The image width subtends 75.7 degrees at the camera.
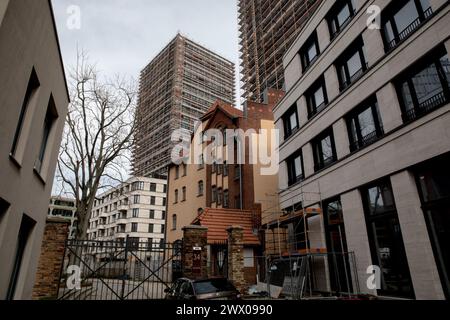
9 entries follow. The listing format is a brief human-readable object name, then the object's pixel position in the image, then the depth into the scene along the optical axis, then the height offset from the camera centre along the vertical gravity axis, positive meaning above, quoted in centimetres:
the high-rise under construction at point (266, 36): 4803 +3967
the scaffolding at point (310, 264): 1213 -1
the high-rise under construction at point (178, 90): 7769 +4723
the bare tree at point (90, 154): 2152 +836
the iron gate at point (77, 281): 1742 -83
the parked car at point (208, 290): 885 -74
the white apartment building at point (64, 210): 8429 +1625
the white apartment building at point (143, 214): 6272 +1091
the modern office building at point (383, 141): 884 +445
